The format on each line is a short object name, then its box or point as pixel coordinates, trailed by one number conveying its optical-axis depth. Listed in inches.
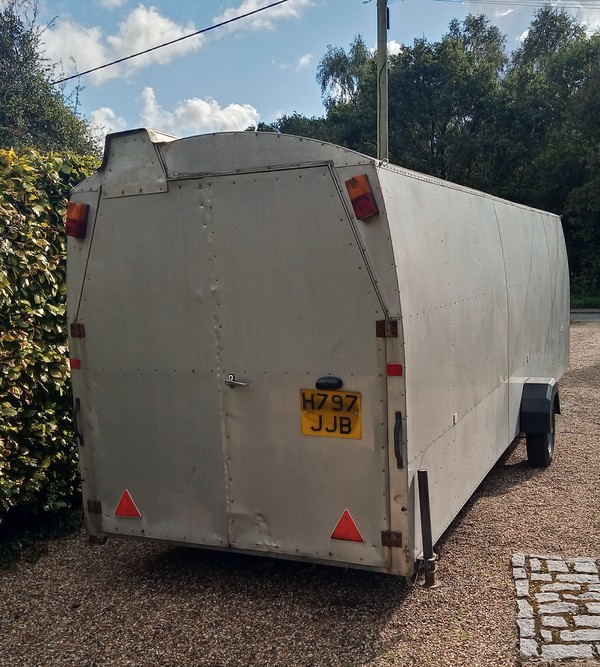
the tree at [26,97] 653.9
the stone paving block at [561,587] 162.2
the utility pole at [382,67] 453.1
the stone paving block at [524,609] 150.6
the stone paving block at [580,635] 139.3
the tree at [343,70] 1820.9
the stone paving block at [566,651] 133.6
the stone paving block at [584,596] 157.0
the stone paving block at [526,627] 142.3
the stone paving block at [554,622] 145.6
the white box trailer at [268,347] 139.3
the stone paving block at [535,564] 174.4
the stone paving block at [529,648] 134.5
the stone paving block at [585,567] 171.5
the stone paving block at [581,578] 165.6
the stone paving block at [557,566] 173.4
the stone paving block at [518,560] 177.6
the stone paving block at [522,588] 160.4
